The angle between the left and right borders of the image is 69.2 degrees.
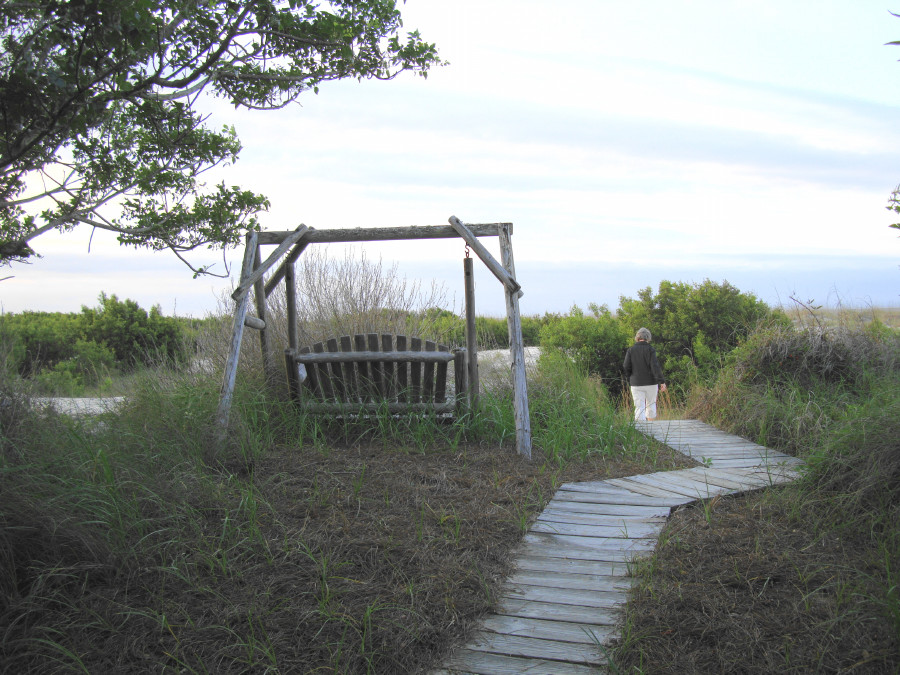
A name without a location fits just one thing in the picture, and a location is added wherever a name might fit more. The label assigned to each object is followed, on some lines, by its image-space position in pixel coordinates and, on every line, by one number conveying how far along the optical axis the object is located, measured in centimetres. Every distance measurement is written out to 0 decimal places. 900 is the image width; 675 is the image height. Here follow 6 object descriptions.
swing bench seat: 616
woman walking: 1026
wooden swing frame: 581
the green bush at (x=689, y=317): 1415
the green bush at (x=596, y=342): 1438
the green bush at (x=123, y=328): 1427
